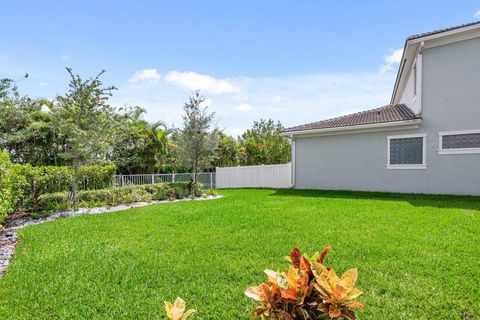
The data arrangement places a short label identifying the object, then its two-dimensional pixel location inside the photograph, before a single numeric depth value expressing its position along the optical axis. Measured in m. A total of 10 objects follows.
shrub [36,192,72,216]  10.55
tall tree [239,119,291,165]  27.97
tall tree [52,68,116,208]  10.48
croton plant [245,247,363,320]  1.41
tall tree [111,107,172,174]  20.17
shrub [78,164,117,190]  12.95
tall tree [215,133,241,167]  25.84
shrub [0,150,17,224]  7.07
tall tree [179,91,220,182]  16.62
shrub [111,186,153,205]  12.36
